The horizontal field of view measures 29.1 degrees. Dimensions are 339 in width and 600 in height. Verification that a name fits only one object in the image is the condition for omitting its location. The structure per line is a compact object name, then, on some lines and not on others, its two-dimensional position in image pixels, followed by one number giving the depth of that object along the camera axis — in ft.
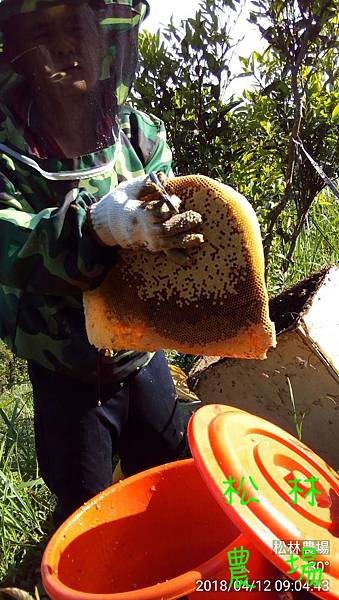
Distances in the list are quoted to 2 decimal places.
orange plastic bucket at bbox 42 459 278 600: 5.30
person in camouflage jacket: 4.65
